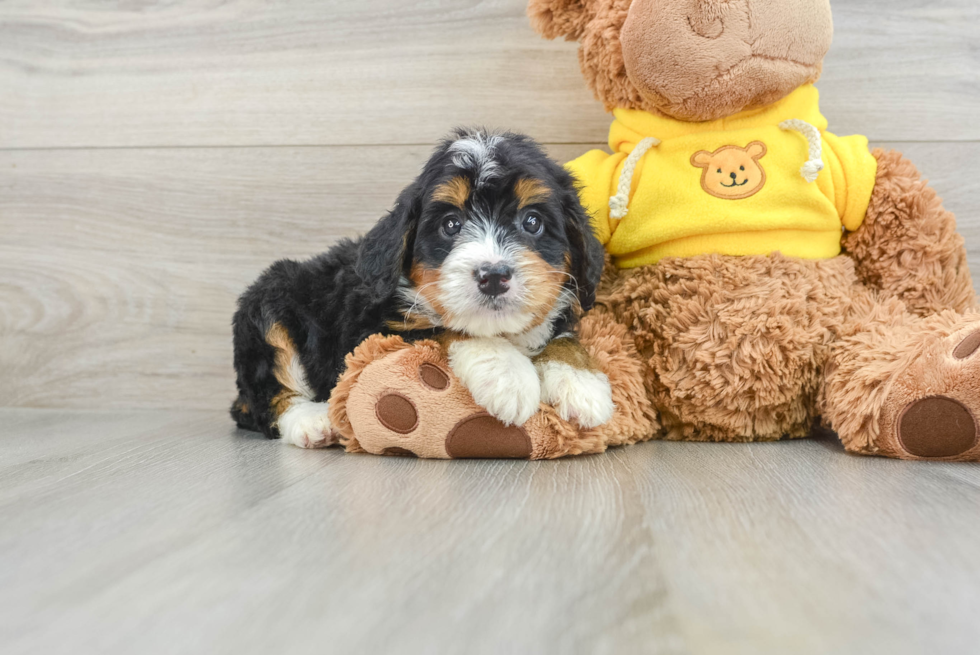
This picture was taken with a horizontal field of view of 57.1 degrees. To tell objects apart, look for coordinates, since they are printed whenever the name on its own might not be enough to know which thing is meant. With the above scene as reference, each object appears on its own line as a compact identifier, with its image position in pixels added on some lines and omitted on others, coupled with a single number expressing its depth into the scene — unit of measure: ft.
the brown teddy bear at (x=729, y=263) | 1.81
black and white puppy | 1.73
